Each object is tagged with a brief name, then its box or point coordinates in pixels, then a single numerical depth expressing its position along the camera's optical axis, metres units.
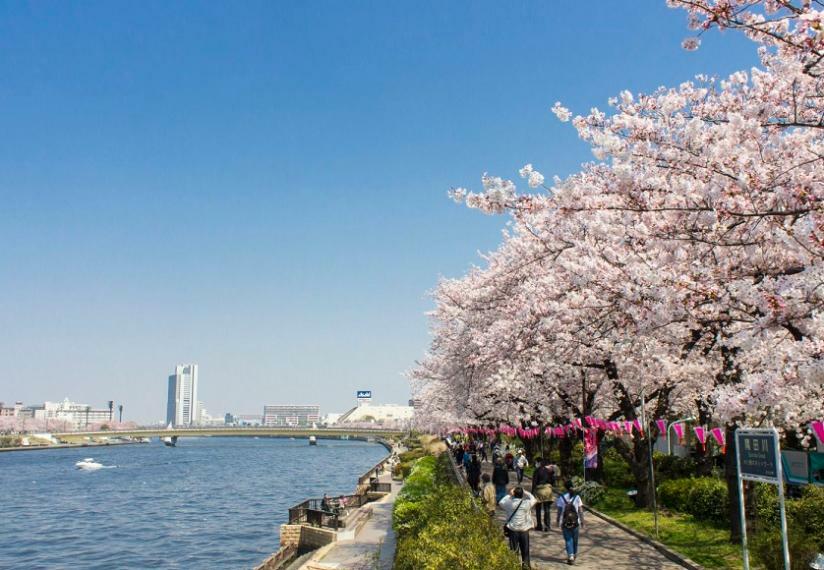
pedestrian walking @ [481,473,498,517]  17.58
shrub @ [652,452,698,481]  30.52
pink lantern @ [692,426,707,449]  18.20
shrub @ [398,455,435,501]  21.31
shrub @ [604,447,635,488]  31.23
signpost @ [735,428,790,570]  10.03
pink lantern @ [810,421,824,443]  10.56
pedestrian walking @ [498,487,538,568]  14.20
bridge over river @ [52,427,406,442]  183.88
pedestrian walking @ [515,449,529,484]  30.91
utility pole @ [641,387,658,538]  19.29
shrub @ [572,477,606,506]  25.03
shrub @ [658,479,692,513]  21.64
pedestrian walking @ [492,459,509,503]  21.31
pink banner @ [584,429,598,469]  24.84
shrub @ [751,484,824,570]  11.81
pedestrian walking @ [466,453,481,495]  28.27
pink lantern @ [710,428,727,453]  15.84
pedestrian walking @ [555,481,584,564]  15.09
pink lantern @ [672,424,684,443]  17.99
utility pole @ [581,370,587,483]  24.83
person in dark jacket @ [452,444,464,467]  46.63
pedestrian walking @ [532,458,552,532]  18.77
